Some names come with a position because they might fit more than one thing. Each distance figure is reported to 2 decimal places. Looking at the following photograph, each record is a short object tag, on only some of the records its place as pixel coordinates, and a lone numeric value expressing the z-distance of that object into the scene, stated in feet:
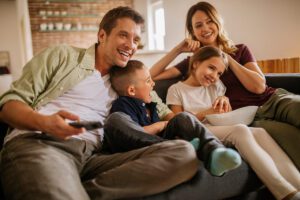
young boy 3.19
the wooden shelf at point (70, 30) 21.10
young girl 3.59
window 19.81
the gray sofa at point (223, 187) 3.34
